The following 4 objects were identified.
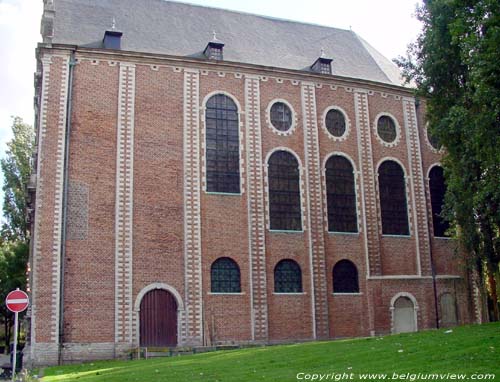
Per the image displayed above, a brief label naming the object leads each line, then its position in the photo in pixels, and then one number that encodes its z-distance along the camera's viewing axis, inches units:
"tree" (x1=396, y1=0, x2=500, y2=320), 616.4
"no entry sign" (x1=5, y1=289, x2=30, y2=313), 561.6
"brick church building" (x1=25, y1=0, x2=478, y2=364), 969.5
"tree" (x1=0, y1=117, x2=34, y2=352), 1547.7
